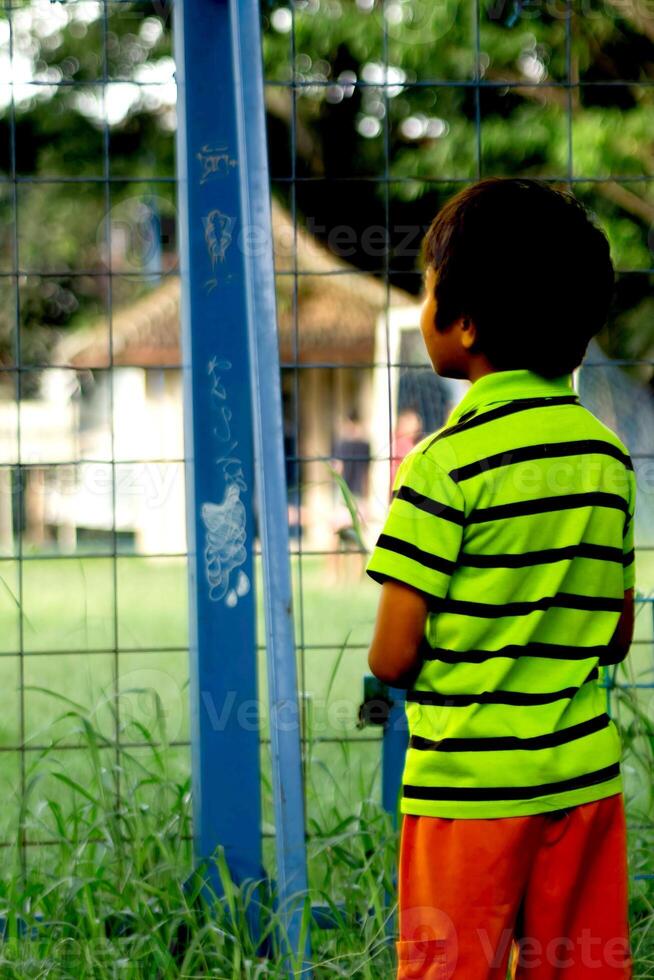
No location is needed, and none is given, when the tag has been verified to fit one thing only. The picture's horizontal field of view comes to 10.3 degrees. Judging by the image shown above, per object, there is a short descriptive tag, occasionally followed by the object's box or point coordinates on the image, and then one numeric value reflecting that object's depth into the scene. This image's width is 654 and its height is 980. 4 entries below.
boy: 3.43
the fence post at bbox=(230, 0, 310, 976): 3.83
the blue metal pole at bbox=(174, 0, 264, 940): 4.09
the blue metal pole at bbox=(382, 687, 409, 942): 4.11
